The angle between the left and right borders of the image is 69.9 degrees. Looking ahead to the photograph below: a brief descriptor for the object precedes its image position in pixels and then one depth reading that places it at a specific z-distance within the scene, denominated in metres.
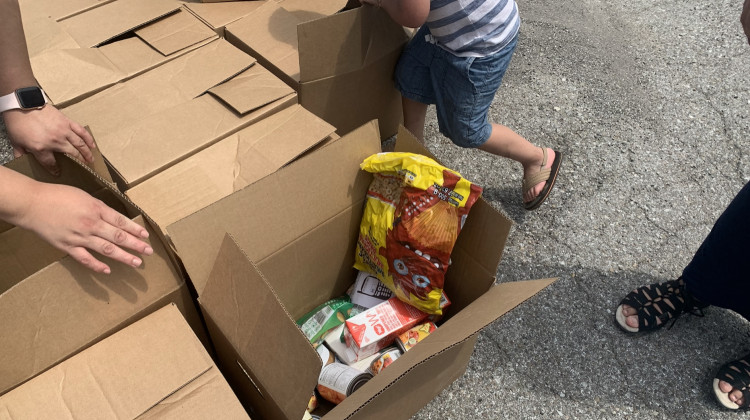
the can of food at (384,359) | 1.28
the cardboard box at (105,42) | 1.44
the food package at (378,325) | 1.31
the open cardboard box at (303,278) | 0.95
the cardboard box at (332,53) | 1.46
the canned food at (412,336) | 1.34
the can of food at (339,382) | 1.25
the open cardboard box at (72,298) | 0.90
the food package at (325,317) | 1.40
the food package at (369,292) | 1.46
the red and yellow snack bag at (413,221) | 1.21
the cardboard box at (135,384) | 0.92
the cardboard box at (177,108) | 1.29
